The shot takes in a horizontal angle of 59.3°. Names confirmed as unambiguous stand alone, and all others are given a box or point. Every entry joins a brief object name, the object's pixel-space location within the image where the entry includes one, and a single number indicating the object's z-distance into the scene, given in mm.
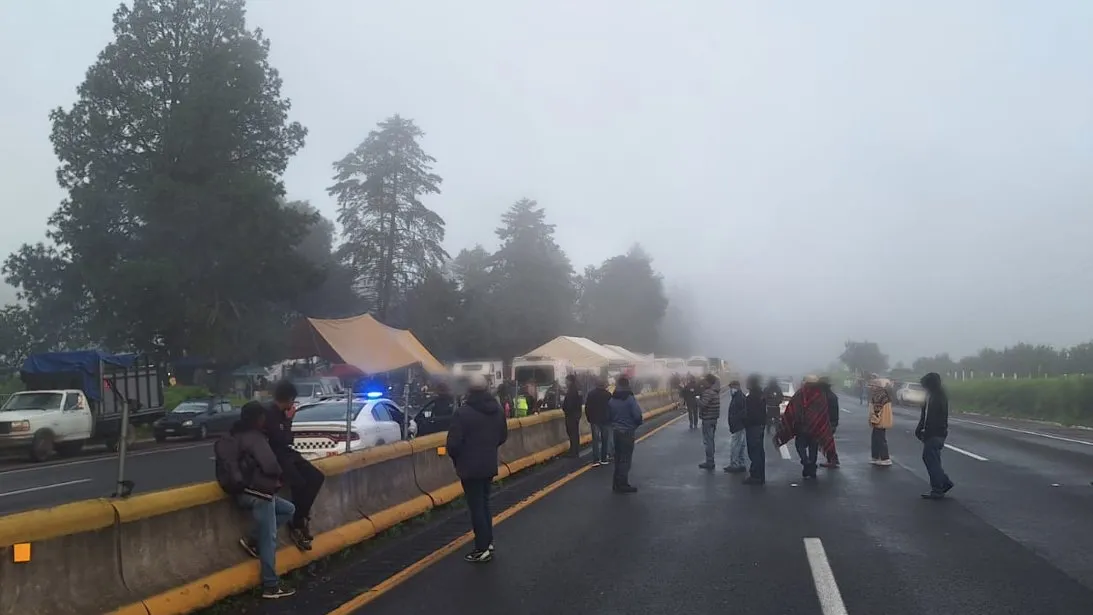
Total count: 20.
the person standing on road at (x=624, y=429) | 14305
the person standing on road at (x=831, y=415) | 17375
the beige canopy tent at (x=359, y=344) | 30875
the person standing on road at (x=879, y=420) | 18000
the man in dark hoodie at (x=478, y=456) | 9164
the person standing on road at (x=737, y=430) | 16453
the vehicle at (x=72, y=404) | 24109
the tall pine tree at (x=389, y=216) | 65250
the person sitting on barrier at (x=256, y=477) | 7629
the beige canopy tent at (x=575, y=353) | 45094
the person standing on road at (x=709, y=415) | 17531
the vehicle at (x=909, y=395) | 51406
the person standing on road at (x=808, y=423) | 16141
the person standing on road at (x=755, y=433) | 15328
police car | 16703
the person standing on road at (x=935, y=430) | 13422
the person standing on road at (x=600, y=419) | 18172
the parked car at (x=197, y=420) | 30625
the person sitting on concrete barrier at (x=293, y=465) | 8250
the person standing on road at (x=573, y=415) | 19688
